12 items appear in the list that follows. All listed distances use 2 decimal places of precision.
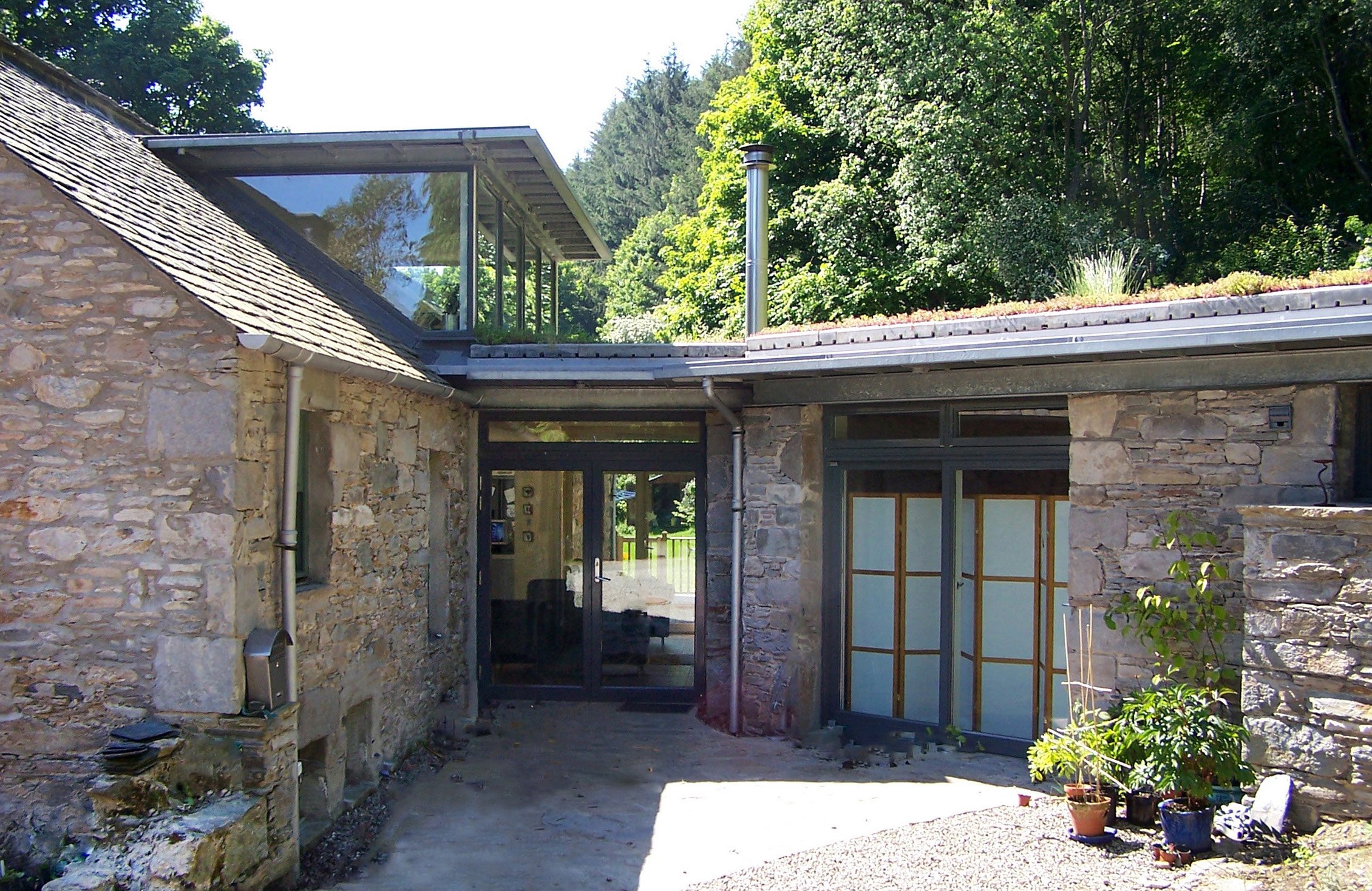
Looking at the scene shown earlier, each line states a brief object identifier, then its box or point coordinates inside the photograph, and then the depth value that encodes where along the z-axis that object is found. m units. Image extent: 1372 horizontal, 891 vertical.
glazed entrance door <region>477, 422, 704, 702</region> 9.71
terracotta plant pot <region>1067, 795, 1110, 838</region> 5.87
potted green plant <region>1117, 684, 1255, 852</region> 5.56
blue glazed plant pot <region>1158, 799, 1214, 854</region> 5.53
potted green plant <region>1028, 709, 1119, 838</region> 5.89
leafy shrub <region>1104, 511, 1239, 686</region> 6.19
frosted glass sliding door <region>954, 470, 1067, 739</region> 7.69
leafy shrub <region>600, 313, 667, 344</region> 26.31
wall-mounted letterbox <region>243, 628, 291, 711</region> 5.59
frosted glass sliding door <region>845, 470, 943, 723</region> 8.36
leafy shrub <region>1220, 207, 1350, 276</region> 14.41
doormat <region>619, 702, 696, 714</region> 9.56
